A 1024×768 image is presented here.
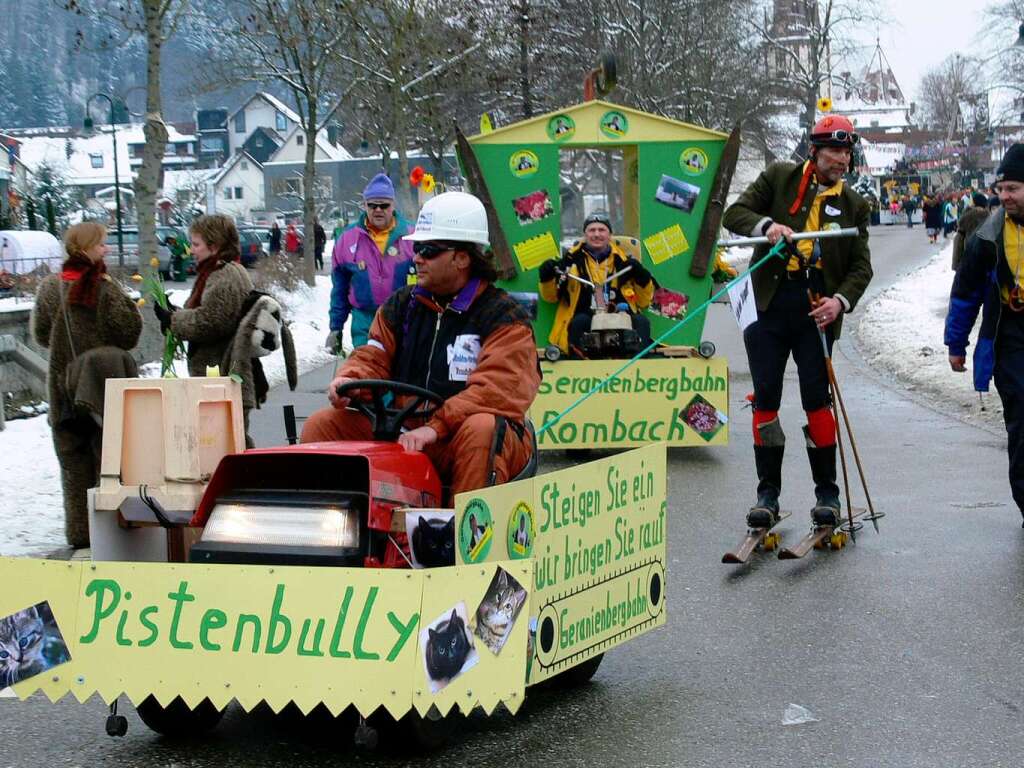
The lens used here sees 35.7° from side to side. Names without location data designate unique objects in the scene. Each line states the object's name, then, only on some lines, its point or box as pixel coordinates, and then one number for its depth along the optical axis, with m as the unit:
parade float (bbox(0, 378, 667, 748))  4.30
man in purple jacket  10.89
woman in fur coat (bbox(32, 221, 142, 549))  8.12
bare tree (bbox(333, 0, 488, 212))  33.22
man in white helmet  5.38
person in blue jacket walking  7.75
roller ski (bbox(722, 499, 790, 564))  7.57
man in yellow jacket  12.17
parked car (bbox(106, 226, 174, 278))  46.84
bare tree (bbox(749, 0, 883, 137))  67.50
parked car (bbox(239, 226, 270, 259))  65.53
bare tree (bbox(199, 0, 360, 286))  32.25
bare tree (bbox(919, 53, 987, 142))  128.25
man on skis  7.83
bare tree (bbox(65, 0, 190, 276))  18.02
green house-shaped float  13.17
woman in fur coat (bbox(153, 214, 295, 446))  8.27
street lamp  41.61
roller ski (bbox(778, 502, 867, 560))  7.79
